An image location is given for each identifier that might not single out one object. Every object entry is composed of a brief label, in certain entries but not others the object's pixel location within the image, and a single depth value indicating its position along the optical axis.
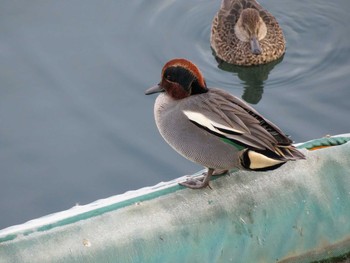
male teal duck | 7.01
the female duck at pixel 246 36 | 13.63
